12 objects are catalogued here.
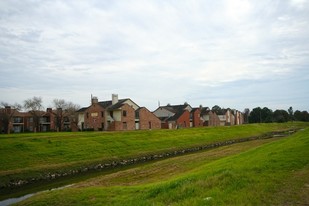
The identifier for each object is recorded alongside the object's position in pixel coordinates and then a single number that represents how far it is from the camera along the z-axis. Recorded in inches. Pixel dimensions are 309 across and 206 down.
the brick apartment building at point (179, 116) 3727.9
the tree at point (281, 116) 5623.0
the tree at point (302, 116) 6033.5
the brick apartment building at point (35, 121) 3553.2
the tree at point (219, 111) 5369.1
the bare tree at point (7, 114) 3432.6
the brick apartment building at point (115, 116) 2970.0
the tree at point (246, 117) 6485.2
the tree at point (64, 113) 3678.2
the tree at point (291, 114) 6053.6
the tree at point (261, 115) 5757.9
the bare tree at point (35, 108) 3828.7
